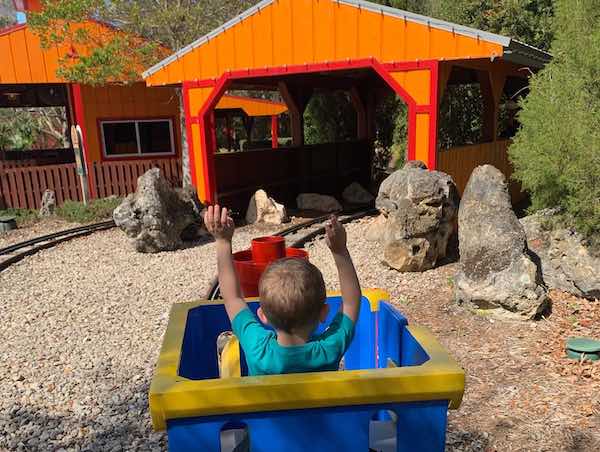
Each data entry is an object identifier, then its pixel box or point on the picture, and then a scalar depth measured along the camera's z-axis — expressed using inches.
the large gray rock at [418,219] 287.4
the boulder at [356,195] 595.8
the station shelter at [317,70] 352.8
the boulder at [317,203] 537.6
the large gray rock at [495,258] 214.2
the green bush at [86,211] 501.0
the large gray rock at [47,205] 517.3
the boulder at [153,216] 360.5
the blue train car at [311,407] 60.3
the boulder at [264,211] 470.6
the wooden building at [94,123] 544.9
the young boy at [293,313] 70.0
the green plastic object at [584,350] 177.5
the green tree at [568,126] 227.8
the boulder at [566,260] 230.1
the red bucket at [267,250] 181.8
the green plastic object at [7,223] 465.7
